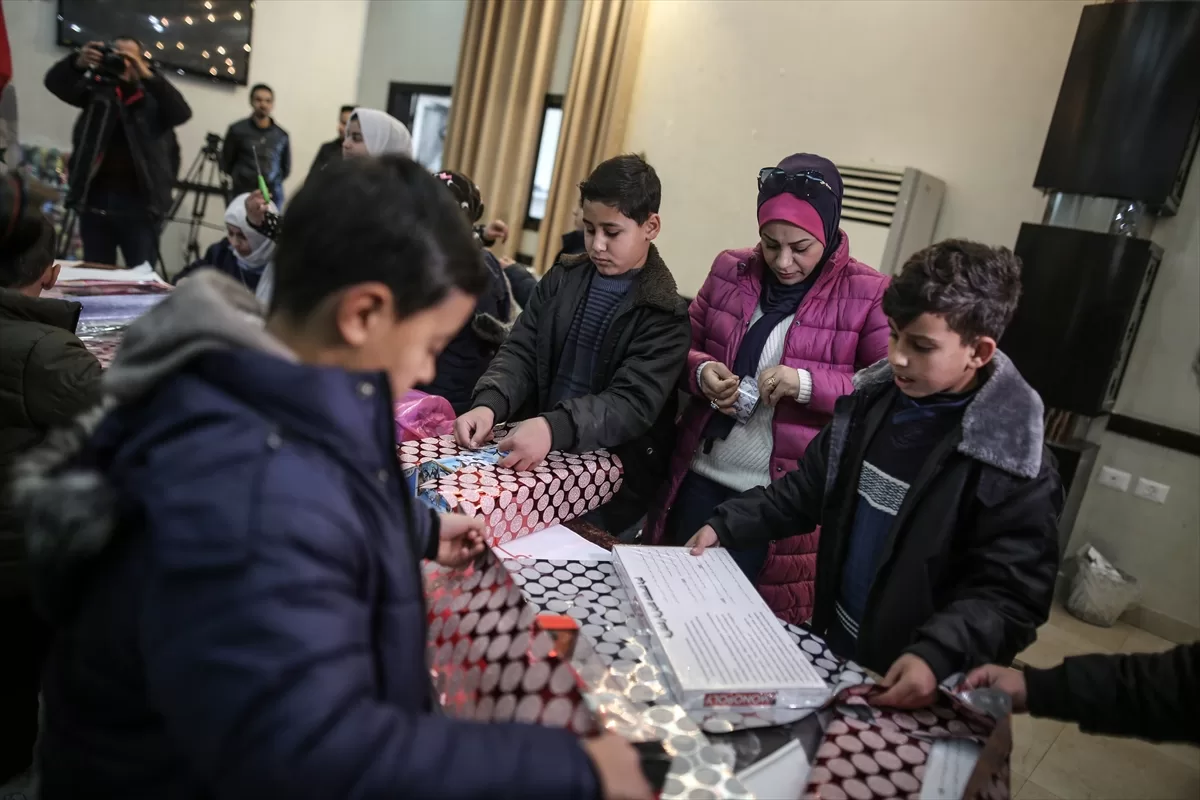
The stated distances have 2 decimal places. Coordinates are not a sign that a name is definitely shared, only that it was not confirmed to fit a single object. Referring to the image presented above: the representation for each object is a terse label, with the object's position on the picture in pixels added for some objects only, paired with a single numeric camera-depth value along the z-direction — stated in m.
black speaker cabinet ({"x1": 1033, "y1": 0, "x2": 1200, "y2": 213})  2.71
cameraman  3.67
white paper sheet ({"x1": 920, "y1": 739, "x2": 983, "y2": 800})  0.81
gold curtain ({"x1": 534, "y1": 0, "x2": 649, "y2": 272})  4.59
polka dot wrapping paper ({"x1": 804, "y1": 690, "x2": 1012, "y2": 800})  0.80
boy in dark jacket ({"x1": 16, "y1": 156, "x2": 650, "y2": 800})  0.51
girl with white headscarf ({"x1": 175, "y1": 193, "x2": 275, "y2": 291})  2.72
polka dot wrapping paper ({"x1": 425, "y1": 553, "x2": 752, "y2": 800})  0.72
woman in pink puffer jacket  1.60
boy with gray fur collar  1.07
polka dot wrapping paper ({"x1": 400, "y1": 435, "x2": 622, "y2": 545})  1.19
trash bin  3.19
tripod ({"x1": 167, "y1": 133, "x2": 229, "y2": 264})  5.91
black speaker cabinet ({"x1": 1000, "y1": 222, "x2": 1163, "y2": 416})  2.90
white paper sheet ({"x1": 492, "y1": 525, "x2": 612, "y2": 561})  1.17
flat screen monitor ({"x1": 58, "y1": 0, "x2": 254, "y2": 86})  5.53
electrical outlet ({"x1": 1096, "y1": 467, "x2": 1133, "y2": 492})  3.30
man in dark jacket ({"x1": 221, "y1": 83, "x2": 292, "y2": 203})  5.73
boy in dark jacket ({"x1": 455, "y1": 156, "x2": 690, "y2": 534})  1.55
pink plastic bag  1.51
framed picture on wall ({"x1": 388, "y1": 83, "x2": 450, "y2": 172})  6.10
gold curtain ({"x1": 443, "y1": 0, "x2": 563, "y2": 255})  5.11
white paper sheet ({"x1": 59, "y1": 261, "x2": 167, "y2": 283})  2.40
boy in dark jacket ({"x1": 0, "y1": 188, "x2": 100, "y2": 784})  1.40
